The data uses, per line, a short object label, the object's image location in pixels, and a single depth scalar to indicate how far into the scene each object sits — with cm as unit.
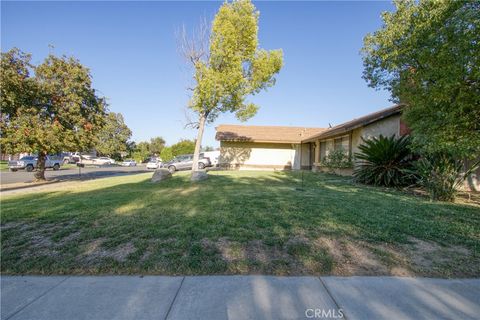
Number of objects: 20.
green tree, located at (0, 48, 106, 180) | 1288
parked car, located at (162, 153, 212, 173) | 2525
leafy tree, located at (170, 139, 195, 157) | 4545
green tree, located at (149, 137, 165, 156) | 6843
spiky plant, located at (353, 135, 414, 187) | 1054
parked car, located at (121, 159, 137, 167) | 4567
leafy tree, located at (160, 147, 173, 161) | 4058
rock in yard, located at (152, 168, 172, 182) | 1276
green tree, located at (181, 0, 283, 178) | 1413
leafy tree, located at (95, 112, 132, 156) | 4891
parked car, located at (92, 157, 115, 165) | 4716
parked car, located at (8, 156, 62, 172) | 2514
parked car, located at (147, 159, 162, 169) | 3275
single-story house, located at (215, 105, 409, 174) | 2417
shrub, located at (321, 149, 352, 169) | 1586
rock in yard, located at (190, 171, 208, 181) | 1259
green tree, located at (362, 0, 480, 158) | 600
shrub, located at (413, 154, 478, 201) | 784
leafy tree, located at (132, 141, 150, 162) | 5744
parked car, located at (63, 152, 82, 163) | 4539
